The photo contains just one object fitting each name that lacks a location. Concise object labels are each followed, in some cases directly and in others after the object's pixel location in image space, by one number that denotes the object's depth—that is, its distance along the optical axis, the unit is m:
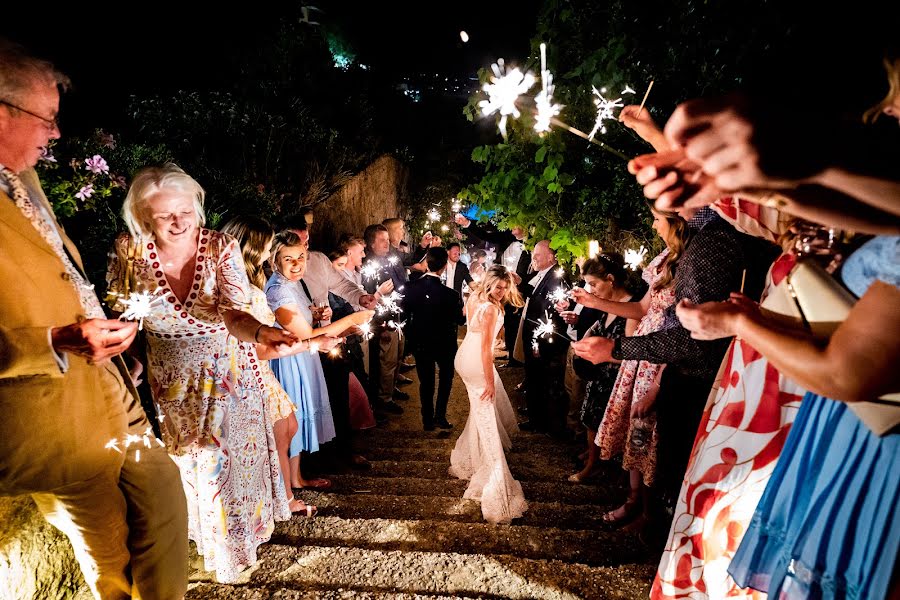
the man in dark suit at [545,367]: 5.52
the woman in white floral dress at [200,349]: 2.34
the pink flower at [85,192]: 3.55
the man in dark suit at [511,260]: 8.05
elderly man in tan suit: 1.61
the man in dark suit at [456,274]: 9.50
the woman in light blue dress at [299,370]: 3.84
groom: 5.62
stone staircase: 2.49
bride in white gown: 3.63
